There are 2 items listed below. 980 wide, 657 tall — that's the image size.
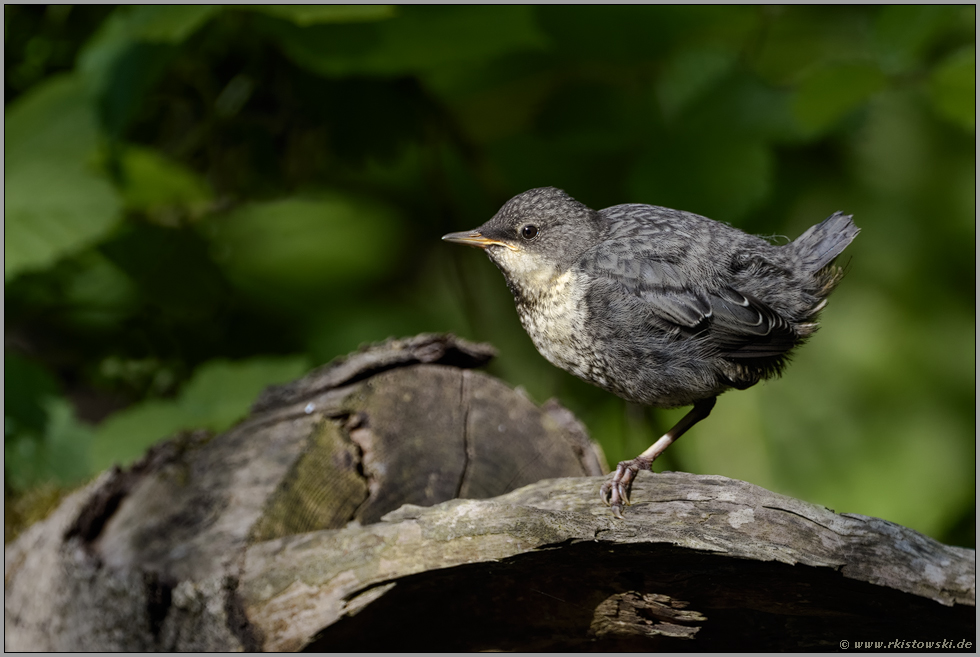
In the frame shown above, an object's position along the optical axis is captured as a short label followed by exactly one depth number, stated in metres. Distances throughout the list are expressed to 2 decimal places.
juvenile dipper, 5.35
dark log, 4.51
